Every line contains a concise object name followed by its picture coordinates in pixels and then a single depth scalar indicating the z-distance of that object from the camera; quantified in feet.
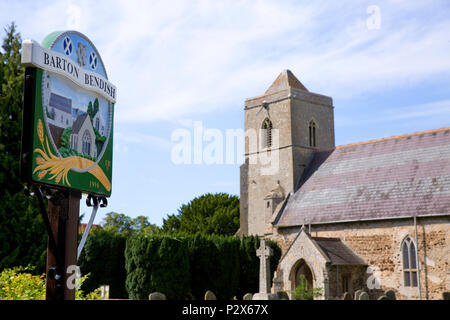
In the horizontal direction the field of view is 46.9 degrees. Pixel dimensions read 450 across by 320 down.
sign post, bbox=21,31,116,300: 25.71
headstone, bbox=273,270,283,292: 84.89
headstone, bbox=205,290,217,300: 58.51
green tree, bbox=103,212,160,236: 209.36
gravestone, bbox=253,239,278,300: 70.90
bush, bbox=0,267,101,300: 29.09
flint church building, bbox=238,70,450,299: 78.84
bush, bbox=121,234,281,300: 82.02
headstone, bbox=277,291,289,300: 63.46
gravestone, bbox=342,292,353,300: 69.05
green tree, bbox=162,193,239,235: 149.79
